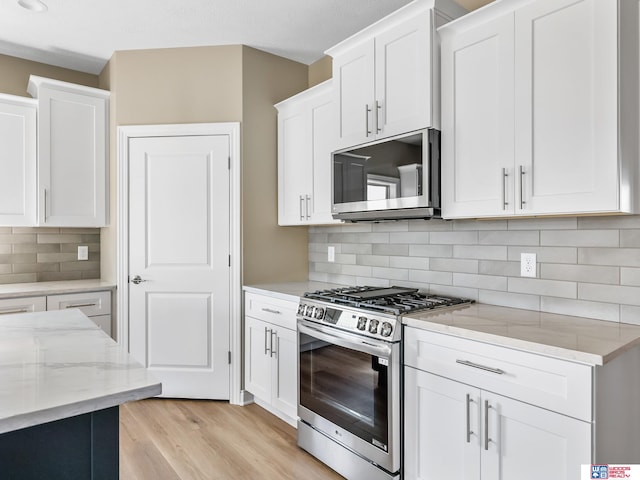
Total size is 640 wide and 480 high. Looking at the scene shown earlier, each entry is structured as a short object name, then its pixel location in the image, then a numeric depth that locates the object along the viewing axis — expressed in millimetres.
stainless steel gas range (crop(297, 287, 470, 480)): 2053
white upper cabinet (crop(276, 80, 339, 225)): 3051
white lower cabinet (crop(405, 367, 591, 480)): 1508
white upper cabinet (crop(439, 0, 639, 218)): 1658
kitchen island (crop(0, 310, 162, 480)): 1021
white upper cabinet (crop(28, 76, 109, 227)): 3346
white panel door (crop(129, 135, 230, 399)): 3379
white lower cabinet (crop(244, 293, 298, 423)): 2809
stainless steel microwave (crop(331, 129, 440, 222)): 2213
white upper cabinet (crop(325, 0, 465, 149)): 2215
